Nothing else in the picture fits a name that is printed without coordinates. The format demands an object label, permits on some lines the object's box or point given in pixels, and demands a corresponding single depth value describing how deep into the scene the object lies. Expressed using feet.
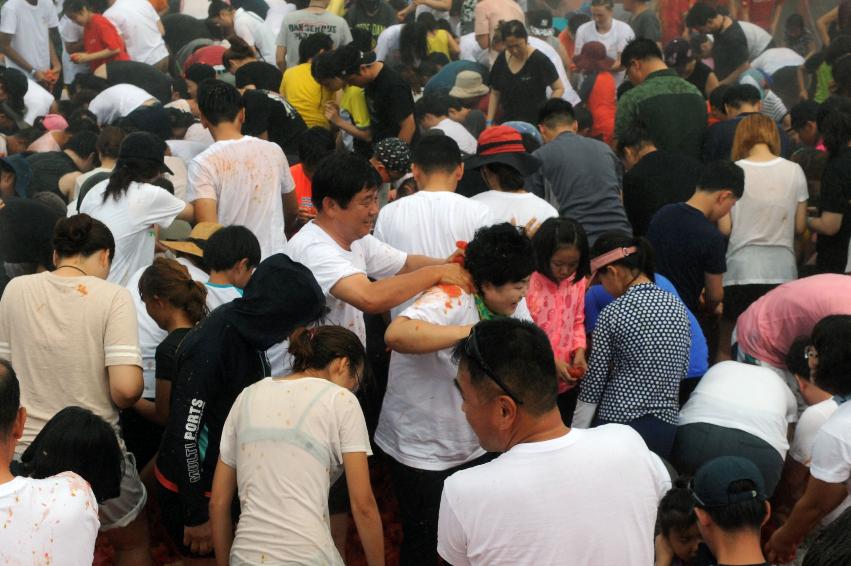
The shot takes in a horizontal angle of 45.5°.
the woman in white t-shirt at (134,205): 16.26
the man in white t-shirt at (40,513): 7.94
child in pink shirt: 14.35
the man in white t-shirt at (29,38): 32.81
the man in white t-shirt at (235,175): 17.44
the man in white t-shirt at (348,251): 11.91
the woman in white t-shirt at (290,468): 10.08
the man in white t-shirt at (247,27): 33.47
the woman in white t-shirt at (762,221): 19.51
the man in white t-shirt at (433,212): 15.14
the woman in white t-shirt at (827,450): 11.64
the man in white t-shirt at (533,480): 7.63
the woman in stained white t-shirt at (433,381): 11.34
